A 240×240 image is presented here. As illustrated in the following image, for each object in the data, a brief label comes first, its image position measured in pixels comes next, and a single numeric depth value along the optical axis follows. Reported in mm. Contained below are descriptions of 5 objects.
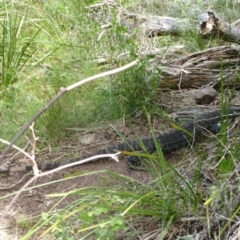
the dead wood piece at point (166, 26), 5297
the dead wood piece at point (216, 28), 4281
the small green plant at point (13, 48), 5031
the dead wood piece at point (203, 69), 4367
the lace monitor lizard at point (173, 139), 3951
